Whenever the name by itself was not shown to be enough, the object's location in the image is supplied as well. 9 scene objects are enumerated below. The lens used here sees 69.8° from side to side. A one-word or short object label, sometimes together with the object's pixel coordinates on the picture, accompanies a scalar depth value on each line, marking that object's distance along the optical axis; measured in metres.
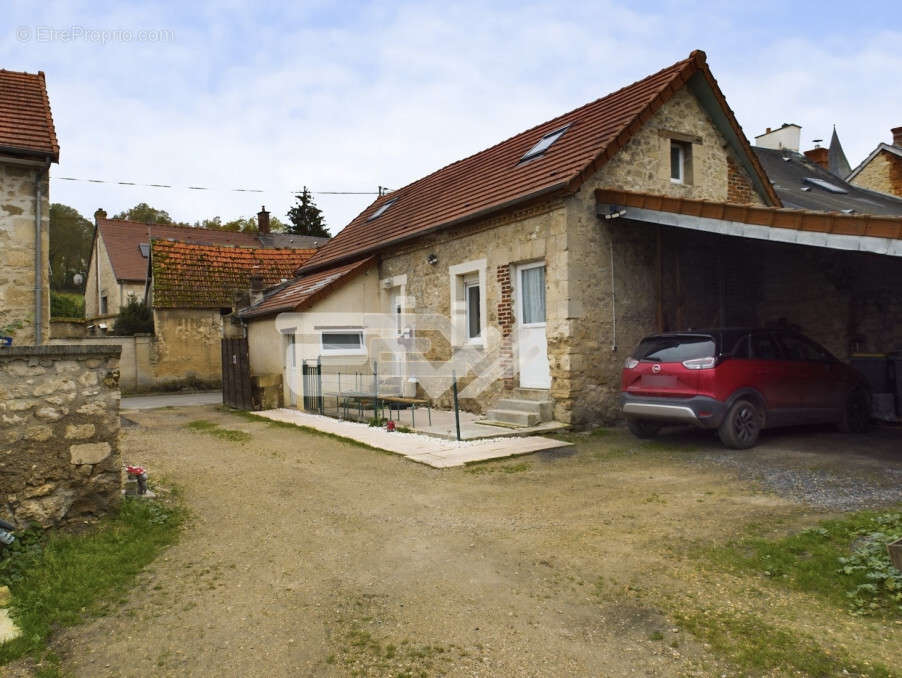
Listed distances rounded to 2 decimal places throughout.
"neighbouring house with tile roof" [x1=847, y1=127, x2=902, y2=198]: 22.69
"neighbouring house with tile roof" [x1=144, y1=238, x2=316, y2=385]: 21.58
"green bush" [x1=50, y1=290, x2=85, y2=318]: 31.25
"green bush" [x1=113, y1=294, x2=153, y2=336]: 23.67
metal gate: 14.01
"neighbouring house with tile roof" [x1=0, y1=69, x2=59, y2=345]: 11.24
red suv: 7.97
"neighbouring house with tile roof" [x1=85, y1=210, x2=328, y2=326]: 30.86
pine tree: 46.47
